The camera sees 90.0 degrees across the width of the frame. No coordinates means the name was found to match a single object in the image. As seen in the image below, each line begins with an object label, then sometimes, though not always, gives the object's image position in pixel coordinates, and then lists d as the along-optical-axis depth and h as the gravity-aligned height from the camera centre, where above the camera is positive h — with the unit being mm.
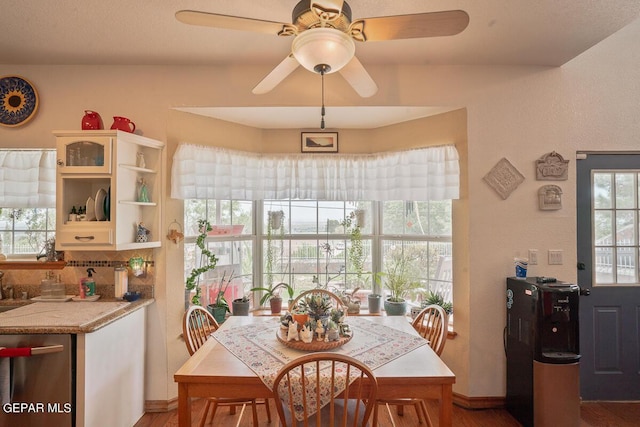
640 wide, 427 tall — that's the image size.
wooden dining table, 1506 -781
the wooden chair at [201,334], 1969 -769
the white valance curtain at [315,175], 2635 +401
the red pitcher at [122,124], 2322 +694
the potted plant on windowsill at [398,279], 2865 -573
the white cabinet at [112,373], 1823 -989
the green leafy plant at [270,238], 3250 -201
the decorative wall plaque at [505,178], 2518 +324
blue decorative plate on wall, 2520 +928
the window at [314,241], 3123 -229
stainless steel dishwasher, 1805 -954
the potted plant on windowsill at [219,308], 2764 -777
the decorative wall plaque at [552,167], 2508 +410
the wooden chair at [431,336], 1934 -767
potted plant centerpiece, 1896 -531
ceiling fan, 1309 +835
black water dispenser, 2076 -887
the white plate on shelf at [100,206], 2223 +87
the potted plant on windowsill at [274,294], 3008 -739
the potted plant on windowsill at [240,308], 2850 -795
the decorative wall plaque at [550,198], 2502 +166
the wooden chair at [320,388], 1371 -758
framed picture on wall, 3160 +759
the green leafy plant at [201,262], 2658 -391
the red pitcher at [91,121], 2262 +690
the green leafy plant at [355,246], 3197 -272
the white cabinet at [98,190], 2184 +215
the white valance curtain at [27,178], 2545 +320
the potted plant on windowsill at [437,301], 2760 -722
